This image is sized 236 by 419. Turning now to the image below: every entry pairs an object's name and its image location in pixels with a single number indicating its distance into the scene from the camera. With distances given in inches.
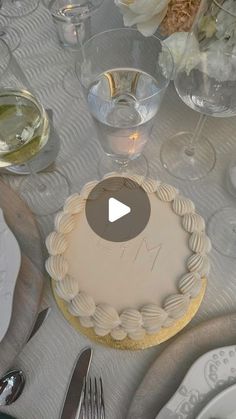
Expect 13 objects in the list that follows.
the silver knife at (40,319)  18.6
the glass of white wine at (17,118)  18.8
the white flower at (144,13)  19.4
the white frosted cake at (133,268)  16.5
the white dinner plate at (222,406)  15.7
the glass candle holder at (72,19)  24.9
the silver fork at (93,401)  17.0
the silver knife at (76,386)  17.0
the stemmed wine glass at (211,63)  16.2
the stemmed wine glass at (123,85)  19.4
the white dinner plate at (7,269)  16.8
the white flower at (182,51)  17.7
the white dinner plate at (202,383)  16.0
